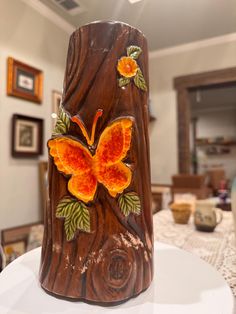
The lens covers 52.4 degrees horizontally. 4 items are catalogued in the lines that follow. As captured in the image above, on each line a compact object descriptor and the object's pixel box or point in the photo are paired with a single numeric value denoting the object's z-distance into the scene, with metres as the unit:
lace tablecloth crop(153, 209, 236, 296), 0.58
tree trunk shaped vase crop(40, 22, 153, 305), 0.39
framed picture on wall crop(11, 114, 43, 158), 1.55
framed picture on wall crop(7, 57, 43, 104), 1.52
